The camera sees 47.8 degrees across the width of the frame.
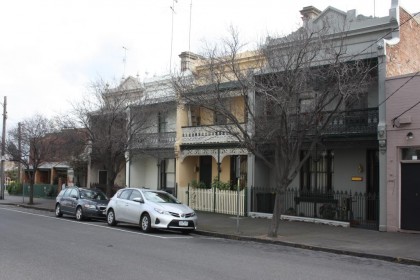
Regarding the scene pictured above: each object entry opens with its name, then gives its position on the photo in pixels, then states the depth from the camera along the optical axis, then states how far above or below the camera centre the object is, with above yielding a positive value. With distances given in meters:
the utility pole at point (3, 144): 31.52 +1.66
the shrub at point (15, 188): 40.56 -1.64
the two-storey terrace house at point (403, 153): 15.92 +0.79
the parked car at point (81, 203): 19.81 -1.40
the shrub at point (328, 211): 18.39 -1.40
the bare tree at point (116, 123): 21.97 +2.34
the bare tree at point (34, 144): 29.12 +1.62
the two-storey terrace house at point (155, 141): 23.88 +1.57
